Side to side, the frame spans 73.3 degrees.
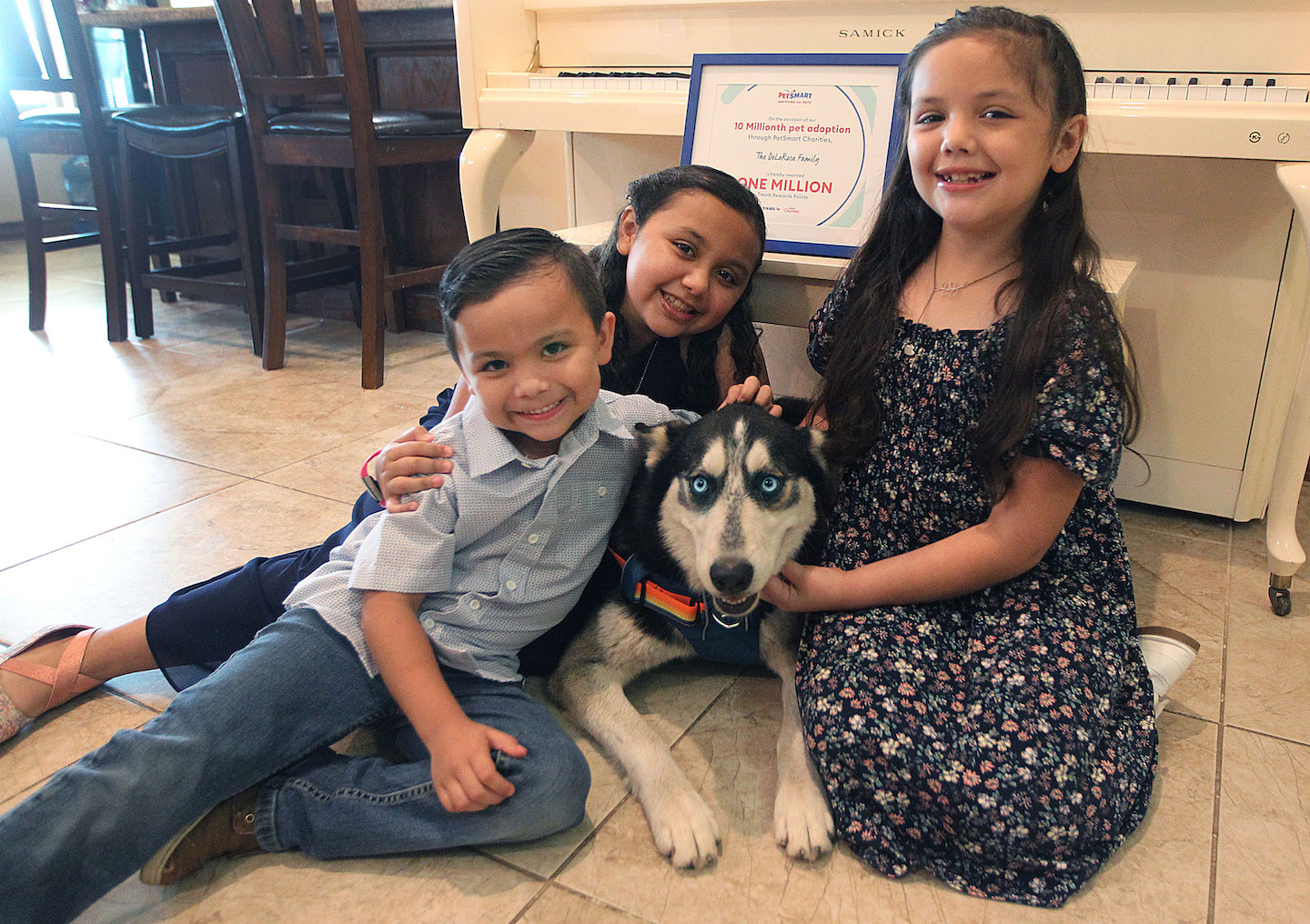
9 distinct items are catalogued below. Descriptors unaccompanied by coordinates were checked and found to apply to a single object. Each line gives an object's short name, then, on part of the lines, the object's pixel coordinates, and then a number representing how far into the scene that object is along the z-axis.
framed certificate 1.97
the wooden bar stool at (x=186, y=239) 3.52
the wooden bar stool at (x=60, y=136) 3.62
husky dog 1.27
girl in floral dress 1.21
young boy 1.12
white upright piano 1.74
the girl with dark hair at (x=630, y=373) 1.51
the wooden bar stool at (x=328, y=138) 3.06
